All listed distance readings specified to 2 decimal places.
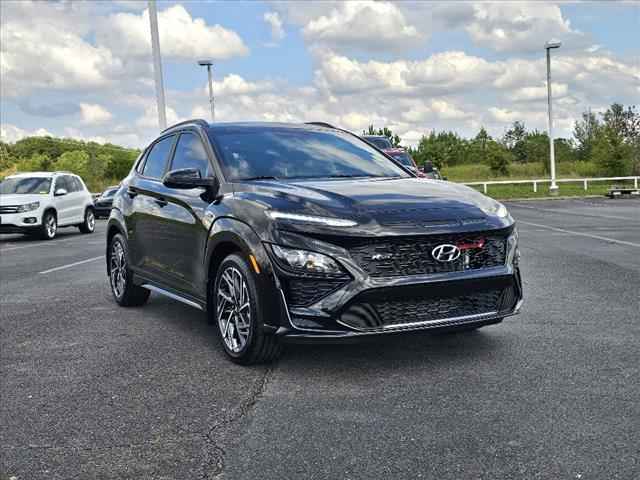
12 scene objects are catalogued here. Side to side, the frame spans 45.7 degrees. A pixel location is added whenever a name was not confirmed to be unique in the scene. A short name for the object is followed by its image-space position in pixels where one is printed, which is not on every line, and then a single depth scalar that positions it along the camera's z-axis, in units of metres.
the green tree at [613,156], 52.34
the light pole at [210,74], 41.26
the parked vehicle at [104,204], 29.42
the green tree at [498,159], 61.23
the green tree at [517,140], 92.56
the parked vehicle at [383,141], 20.66
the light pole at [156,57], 23.05
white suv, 18.64
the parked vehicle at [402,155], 20.22
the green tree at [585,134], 76.12
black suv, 4.47
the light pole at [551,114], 35.19
